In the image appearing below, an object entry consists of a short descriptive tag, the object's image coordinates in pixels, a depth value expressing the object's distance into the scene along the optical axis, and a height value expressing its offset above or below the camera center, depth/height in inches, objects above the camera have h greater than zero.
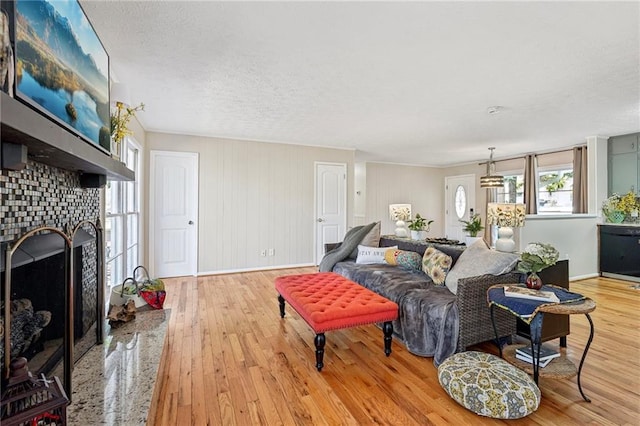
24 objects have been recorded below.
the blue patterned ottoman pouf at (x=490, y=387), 65.6 -38.8
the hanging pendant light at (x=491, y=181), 211.3 +23.5
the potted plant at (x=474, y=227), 156.3 -6.3
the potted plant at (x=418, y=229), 161.9 -7.7
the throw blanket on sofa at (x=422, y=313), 89.3 -30.5
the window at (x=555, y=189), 239.9 +20.9
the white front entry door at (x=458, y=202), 309.9 +13.8
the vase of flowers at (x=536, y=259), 80.0 -11.6
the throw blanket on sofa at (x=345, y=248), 161.0 -18.3
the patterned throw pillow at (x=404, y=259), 134.2 -20.2
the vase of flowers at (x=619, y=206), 193.0 +5.9
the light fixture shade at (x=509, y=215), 121.8 +0.0
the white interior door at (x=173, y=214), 189.6 -0.1
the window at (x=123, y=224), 123.4 -4.7
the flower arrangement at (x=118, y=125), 90.6 +26.5
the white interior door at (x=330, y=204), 235.0 +8.1
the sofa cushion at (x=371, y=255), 149.0 -20.2
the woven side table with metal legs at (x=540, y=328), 71.4 -29.1
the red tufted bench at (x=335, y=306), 86.9 -27.9
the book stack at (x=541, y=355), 80.8 -38.1
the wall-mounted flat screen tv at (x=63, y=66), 41.8 +25.4
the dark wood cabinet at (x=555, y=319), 93.7 -32.5
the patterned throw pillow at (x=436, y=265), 112.7 -19.1
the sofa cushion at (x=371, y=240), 161.3 -13.6
